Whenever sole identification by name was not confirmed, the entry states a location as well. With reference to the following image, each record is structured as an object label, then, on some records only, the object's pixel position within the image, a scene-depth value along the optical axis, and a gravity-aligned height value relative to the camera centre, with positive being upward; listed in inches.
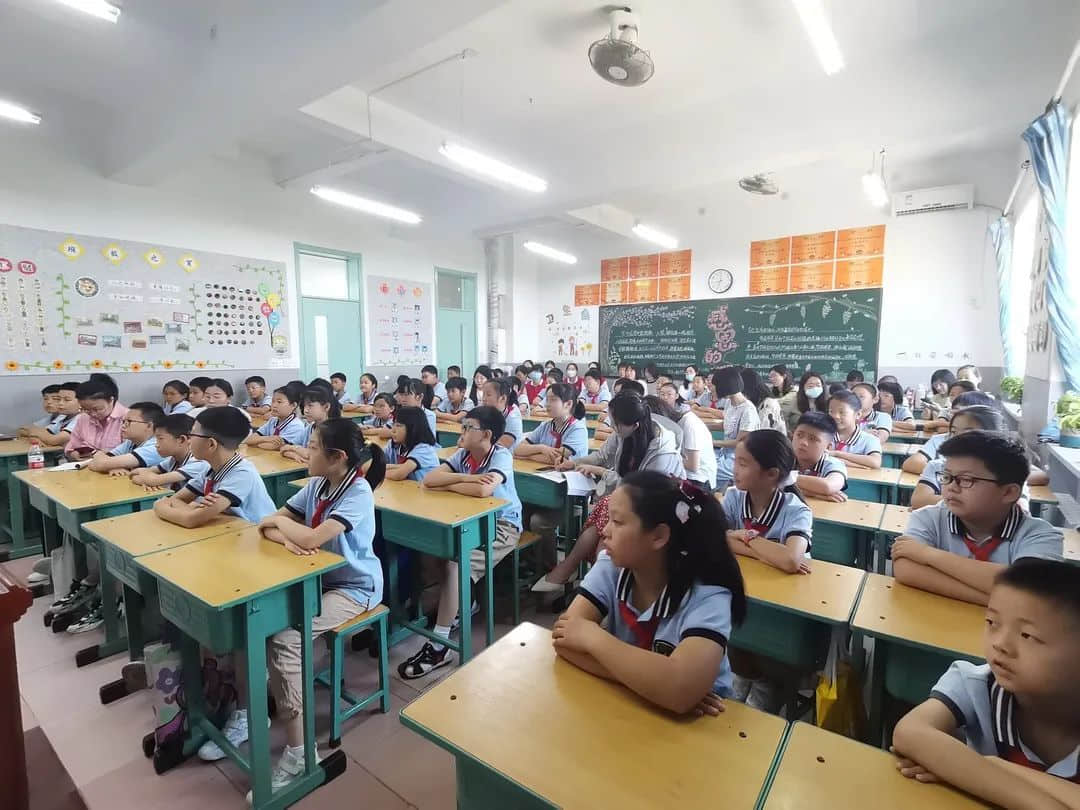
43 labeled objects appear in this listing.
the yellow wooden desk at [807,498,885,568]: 94.0 -33.1
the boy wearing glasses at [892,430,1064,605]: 59.4 -20.2
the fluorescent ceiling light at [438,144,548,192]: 156.6 +60.0
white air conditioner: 248.2 +75.4
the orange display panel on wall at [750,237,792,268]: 300.5 +60.6
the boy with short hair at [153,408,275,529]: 88.1 -22.4
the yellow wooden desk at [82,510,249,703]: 79.0 -28.0
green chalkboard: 283.1 +14.3
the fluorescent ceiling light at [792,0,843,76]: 105.8 +69.3
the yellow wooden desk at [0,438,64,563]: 147.0 -44.6
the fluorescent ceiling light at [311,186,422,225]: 211.0 +65.0
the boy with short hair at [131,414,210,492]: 104.5 -22.7
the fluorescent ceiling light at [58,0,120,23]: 108.7 +73.6
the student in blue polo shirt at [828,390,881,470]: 134.1 -21.7
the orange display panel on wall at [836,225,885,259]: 274.1 +60.6
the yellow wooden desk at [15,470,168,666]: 99.6 -29.0
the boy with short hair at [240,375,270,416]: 242.2 -16.4
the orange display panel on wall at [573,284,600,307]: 377.1 +44.5
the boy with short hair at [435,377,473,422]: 220.8 -18.6
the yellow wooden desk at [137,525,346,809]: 64.0 -32.2
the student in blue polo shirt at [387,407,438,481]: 120.5 -21.8
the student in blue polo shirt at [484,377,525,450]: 160.4 -16.4
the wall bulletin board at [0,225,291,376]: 189.8 +20.8
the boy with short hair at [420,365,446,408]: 284.8 -12.0
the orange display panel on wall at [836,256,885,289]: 274.7 +44.2
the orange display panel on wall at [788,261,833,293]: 288.4 +44.2
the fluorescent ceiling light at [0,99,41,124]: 153.9 +72.7
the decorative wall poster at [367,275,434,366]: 305.4 +20.7
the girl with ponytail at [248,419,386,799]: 71.7 -26.0
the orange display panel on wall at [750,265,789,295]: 303.6 +44.8
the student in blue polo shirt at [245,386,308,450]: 170.6 -23.3
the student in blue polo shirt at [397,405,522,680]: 99.0 -26.2
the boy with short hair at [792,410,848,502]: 102.7 -21.1
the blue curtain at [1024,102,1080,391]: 133.7 +37.4
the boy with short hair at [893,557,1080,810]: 31.9 -24.3
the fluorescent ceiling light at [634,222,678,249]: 292.8 +70.1
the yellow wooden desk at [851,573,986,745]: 52.4 -28.3
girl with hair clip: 44.4 -22.2
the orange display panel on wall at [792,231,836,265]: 286.5 +60.3
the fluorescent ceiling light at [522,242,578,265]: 330.6 +68.3
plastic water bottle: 134.4 -25.9
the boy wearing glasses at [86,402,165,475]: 124.0 -22.2
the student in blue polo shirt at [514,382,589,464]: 144.3 -22.5
